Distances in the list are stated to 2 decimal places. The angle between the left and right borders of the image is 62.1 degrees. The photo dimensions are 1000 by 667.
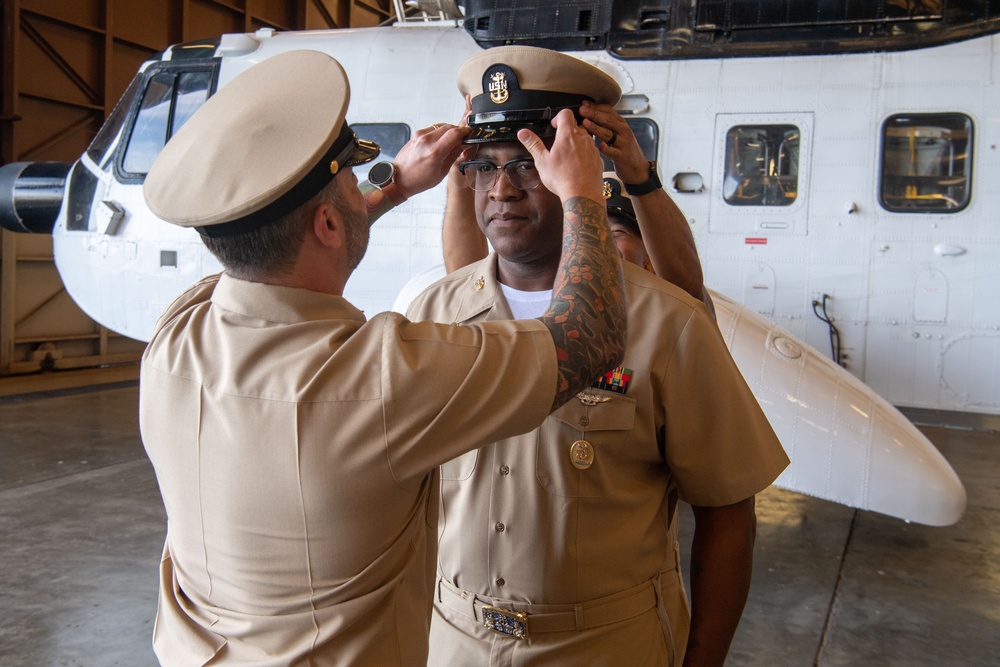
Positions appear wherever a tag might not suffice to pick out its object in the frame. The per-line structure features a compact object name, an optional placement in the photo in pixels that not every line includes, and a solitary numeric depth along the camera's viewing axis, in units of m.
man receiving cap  1.80
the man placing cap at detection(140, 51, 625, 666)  1.32
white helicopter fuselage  5.69
